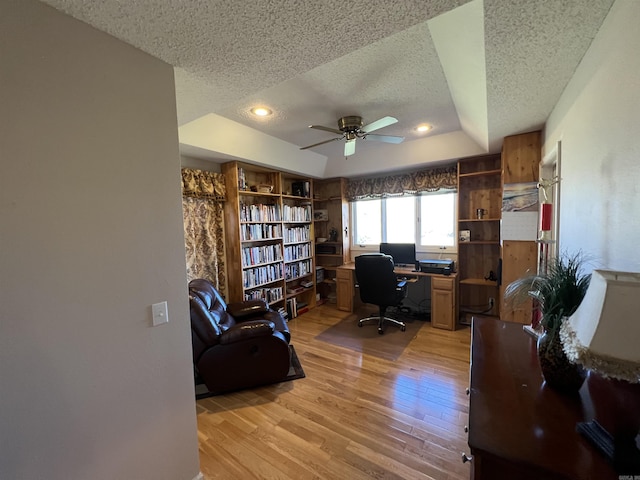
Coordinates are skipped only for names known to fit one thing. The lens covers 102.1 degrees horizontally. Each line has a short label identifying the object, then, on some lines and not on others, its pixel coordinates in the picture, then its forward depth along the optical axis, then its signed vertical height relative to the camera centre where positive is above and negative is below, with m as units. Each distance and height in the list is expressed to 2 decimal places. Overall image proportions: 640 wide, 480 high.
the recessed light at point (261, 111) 2.43 +1.13
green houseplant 0.93 -0.37
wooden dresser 0.68 -0.65
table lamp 0.56 -0.29
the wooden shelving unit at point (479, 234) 3.50 -0.18
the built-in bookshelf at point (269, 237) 3.33 -0.13
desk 3.39 -1.00
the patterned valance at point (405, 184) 3.71 +0.63
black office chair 3.23 -0.76
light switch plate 1.26 -0.40
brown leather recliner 2.16 -1.04
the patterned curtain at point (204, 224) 2.99 +0.08
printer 3.47 -0.59
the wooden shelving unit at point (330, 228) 4.60 -0.03
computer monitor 3.96 -0.44
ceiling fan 2.50 +0.91
